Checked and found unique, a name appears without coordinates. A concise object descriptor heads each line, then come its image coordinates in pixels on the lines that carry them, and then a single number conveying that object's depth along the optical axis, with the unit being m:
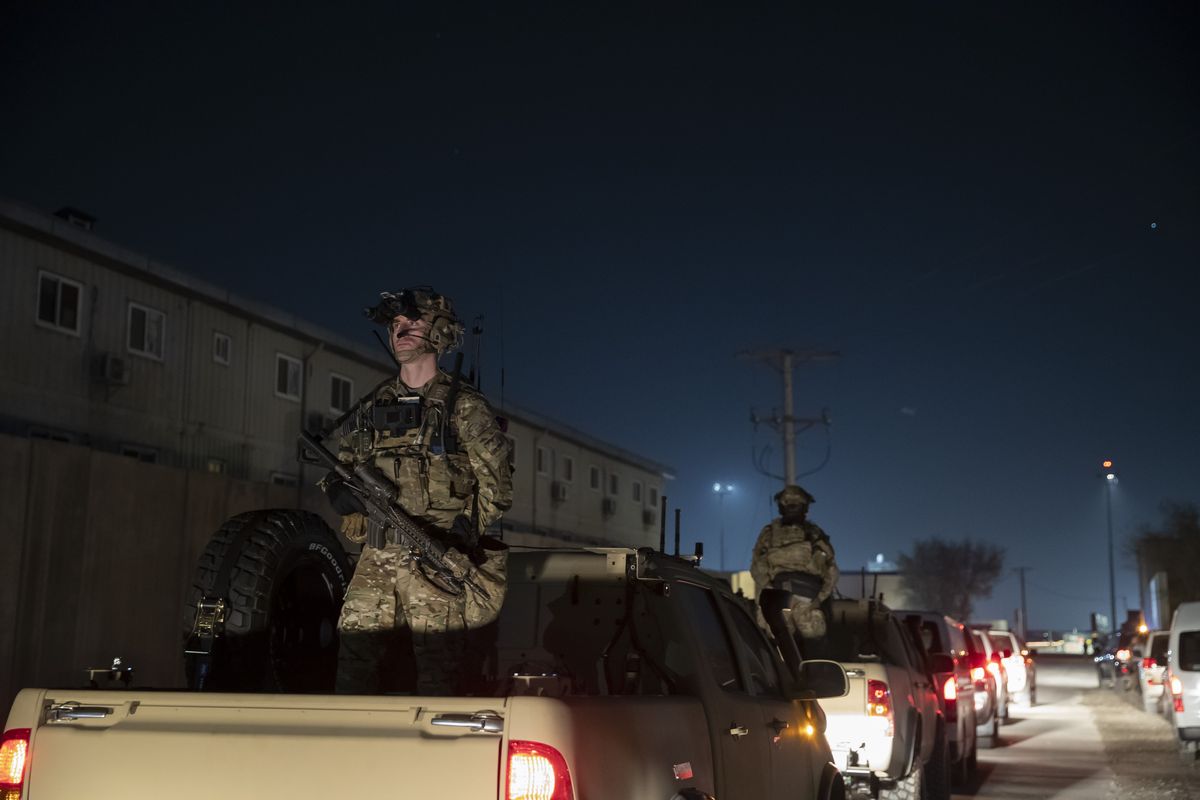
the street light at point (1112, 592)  67.50
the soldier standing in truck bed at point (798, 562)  12.46
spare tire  6.28
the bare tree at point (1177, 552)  57.03
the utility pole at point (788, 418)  38.38
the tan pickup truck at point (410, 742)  3.54
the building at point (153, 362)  21.41
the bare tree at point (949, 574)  115.69
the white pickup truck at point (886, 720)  10.08
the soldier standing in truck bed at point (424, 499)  5.62
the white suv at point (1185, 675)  16.22
